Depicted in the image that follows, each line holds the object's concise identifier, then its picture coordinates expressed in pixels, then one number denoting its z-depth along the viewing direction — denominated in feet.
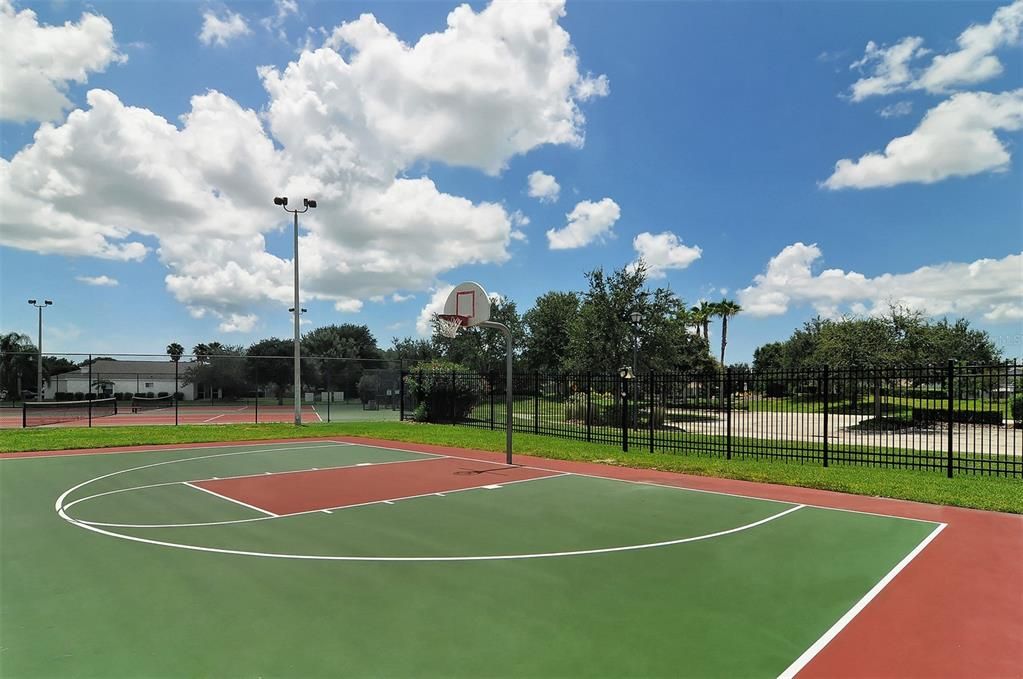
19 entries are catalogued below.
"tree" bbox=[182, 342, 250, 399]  118.21
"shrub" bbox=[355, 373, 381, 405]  117.80
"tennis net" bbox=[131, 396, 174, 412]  107.76
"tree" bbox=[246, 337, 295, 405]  126.72
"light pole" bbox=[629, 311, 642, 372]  86.58
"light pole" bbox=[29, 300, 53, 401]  96.73
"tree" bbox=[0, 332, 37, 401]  91.16
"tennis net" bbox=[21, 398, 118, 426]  81.30
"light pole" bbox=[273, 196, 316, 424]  78.64
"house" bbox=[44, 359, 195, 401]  111.96
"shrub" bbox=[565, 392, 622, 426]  73.46
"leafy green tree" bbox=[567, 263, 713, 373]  90.99
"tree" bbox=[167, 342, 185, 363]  294.66
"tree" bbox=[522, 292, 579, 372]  188.55
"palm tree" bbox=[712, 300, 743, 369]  213.05
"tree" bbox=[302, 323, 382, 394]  225.58
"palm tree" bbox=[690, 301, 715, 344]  212.84
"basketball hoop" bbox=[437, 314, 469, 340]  55.55
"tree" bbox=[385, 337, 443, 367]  225.15
